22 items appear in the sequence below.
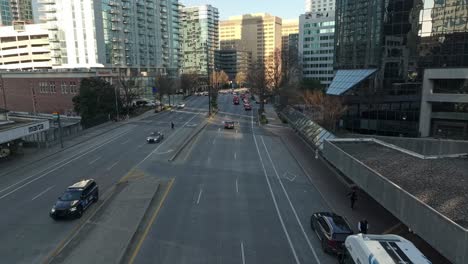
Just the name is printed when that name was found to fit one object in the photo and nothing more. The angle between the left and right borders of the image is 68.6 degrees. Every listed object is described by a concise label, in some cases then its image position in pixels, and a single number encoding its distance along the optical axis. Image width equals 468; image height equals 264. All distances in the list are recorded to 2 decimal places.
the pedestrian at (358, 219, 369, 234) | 17.83
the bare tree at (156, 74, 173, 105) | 87.50
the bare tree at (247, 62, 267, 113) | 74.69
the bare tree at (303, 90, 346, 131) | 45.44
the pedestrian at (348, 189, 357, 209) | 22.00
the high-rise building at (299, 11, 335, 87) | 146.12
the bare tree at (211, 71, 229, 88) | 163.75
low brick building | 79.82
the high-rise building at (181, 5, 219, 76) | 195.21
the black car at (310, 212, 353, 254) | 16.36
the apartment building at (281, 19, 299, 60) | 107.53
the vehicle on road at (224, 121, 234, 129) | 55.28
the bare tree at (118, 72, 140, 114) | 73.19
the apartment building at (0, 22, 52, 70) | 127.50
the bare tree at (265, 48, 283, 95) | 84.94
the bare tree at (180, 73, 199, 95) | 128.38
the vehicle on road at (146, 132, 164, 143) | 44.16
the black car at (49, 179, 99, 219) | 20.20
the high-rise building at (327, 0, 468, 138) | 38.25
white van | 11.57
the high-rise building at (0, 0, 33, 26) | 185.50
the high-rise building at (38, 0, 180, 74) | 95.44
